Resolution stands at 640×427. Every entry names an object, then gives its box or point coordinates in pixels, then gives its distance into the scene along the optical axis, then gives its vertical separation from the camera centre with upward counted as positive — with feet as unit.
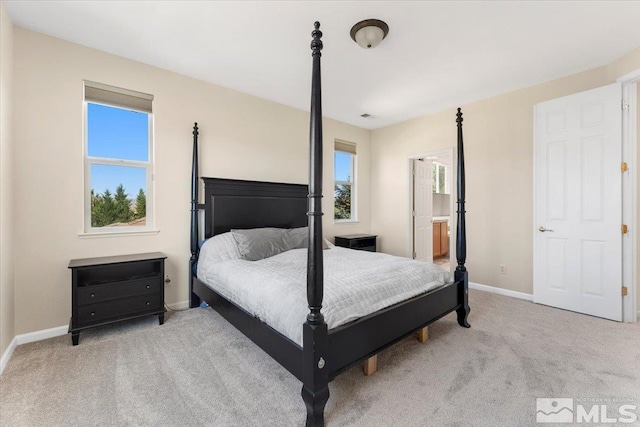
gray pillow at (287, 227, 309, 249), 10.89 -1.07
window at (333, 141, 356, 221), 16.19 +1.85
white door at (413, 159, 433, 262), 16.20 +0.06
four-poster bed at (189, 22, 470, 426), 4.82 -2.41
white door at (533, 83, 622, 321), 9.27 +0.35
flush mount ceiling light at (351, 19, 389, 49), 7.39 +4.97
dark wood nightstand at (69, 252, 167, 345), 7.68 -2.33
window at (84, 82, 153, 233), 9.00 +1.77
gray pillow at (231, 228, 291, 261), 9.51 -1.11
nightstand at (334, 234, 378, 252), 14.82 -1.64
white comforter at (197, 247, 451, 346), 5.56 -1.78
